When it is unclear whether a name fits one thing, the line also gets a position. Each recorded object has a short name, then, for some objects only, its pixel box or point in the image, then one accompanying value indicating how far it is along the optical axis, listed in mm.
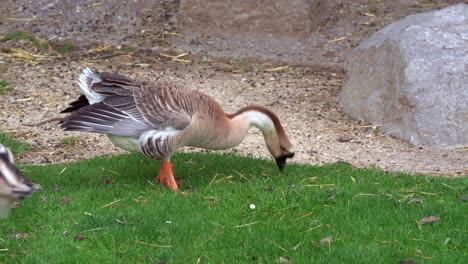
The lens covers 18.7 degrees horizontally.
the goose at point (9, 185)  5606
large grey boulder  14265
